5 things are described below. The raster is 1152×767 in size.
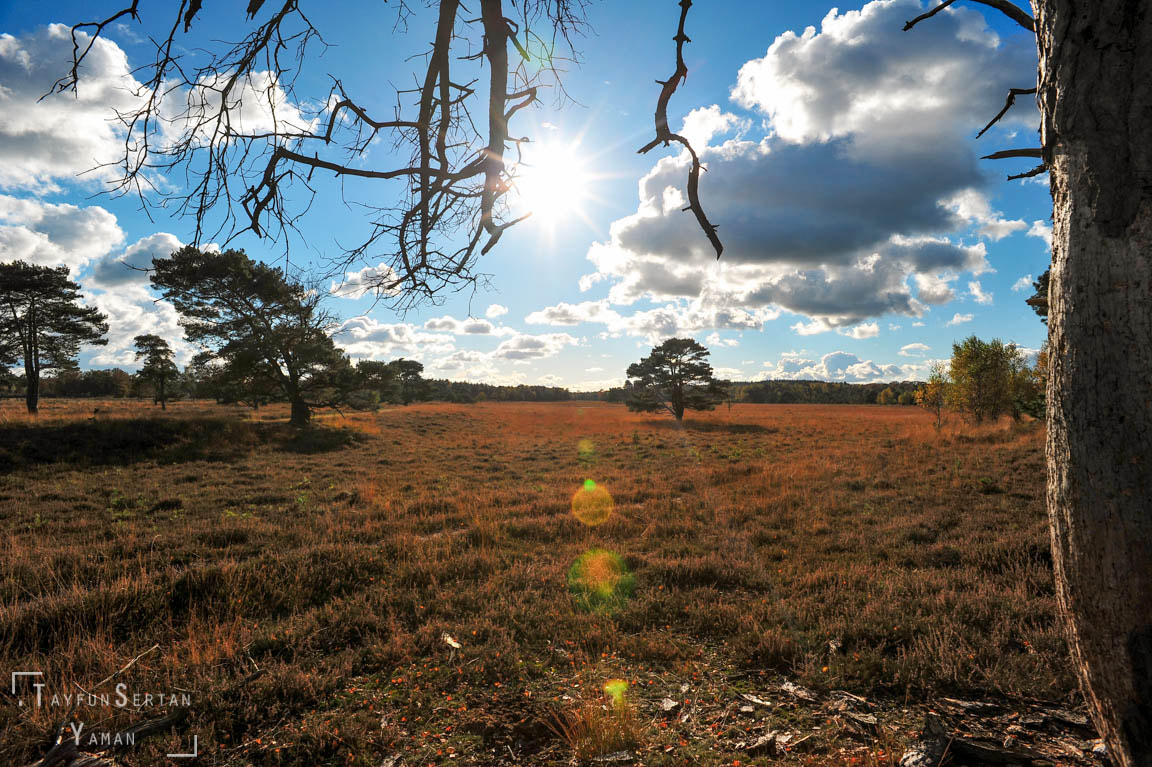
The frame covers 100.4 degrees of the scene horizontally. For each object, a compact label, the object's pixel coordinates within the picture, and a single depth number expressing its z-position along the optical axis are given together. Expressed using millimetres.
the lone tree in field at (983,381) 32719
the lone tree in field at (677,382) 43656
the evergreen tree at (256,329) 25203
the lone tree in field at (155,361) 50031
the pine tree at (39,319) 26812
